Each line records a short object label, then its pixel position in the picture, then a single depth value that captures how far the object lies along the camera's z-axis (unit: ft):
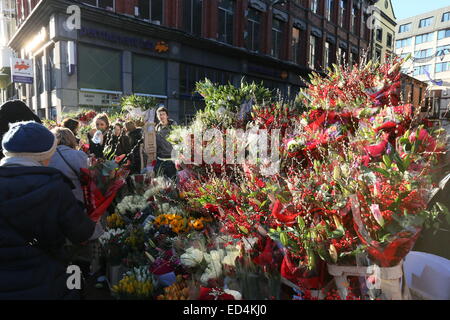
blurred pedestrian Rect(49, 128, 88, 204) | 10.29
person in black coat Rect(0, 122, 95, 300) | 5.99
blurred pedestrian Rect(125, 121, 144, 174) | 21.23
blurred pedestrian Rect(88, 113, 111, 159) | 17.15
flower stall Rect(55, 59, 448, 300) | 5.45
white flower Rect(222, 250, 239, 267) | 7.76
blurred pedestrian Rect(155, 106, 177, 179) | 20.80
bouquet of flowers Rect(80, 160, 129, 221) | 10.12
